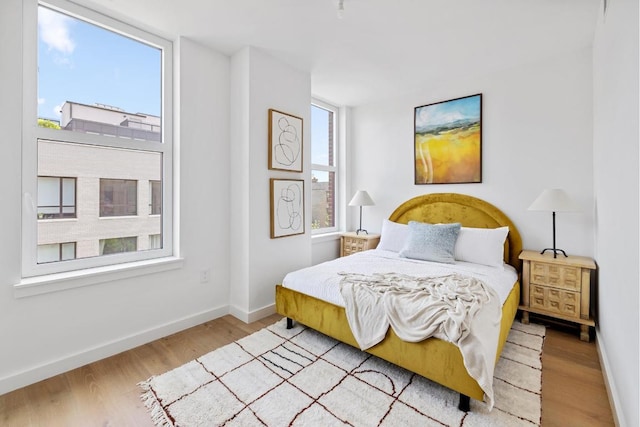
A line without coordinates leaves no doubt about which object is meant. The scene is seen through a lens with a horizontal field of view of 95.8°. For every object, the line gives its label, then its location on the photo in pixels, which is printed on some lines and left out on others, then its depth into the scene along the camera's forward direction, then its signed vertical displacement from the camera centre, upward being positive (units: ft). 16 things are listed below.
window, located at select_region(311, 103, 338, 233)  13.47 +2.09
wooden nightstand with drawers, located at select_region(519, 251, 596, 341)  7.82 -2.13
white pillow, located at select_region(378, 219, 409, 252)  11.03 -0.93
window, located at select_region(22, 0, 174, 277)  6.34 +1.78
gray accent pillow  9.45 -1.02
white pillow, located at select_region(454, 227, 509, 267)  9.17 -1.08
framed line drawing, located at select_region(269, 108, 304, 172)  9.58 +2.46
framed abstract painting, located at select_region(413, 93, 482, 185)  10.79 +2.80
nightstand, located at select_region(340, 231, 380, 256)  12.59 -1.33
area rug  5.01 -3.53
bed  5.23 -2.55
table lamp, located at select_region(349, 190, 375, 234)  12.85 +0.60
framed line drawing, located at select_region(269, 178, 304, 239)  9.72 +0.21
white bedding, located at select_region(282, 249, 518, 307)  7.39 -1.71
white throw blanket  5.08 -2.02
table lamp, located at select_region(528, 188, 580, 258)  8.31 +0.29
